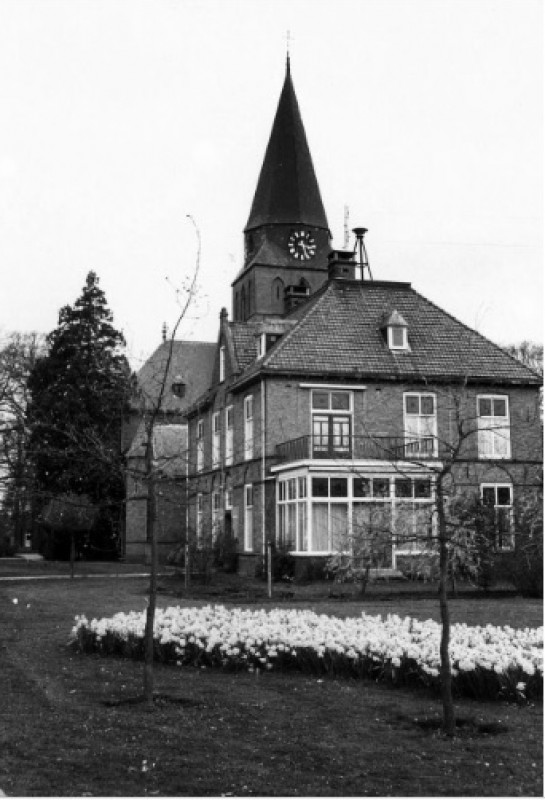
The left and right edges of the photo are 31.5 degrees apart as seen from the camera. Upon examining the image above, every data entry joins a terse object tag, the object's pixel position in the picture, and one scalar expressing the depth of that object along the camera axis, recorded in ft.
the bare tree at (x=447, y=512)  27.86
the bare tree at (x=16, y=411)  116.37
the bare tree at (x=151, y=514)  32.45
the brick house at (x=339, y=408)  99.76
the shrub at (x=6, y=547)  194.39
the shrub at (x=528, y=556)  71.41
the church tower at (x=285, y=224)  221.66
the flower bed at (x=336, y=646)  32.42
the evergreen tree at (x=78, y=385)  160.35
